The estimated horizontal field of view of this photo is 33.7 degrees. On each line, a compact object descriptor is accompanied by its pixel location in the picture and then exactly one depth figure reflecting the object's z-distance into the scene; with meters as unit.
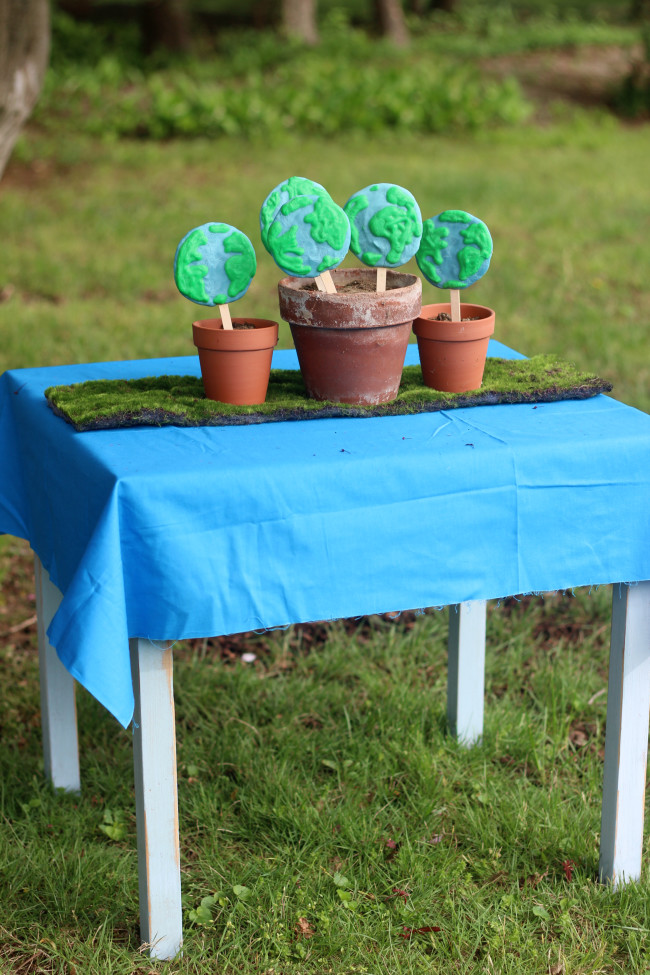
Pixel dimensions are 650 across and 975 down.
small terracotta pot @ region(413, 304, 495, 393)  2.14
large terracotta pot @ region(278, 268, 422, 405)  2.01
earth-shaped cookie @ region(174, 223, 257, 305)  2.05
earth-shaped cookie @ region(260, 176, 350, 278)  1.97
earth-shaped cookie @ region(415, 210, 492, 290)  2.19
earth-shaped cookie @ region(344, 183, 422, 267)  2.06
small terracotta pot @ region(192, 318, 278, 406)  2.07
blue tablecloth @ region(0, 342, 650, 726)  1.79
